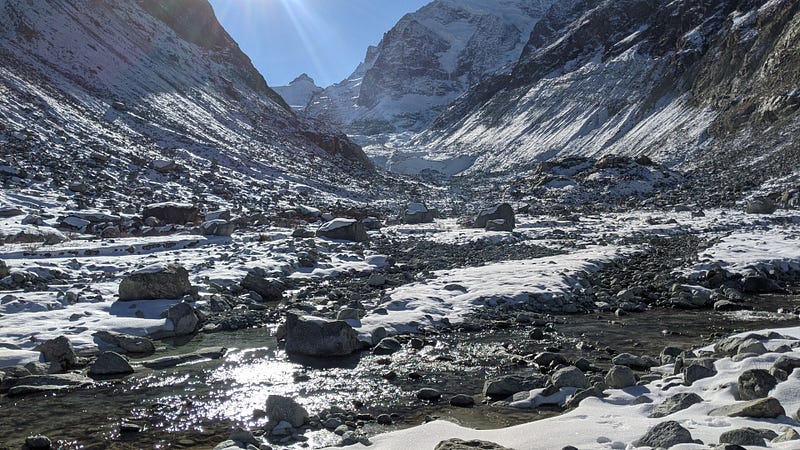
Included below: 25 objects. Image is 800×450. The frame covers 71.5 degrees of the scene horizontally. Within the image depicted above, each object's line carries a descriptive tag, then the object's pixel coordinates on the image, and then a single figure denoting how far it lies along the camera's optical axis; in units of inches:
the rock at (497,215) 1341.0
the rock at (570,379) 347.9
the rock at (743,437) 211.6
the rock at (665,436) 223.9
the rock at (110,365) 407.2
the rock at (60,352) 424.2
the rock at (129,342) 467.5
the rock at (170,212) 1144.9
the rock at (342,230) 1109.1
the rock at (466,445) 239.5
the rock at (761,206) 1263.5
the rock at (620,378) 334.6
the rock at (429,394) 354.0
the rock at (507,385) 356.5
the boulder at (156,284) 584.1
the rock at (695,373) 322.7
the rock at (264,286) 676.1
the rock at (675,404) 277.0
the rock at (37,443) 285.6
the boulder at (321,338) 455.2
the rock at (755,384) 274.1
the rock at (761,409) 244.2
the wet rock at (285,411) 316.5
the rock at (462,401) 341.7
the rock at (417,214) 1596.9
